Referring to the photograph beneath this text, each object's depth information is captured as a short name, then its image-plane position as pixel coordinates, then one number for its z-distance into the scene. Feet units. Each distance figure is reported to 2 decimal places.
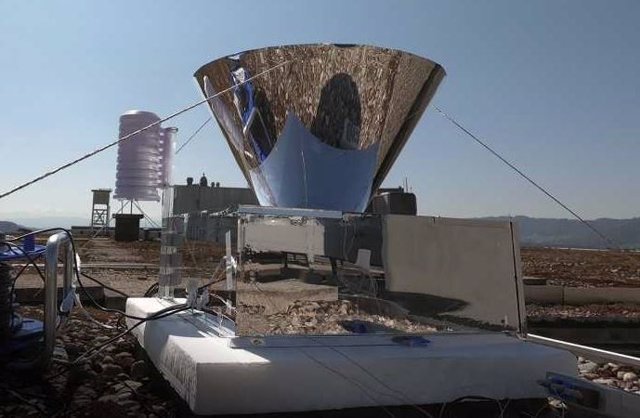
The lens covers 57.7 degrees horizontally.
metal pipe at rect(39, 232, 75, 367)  10.81
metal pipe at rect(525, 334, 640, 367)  10.78
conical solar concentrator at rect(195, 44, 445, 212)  12.12
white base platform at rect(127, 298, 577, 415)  8.62
